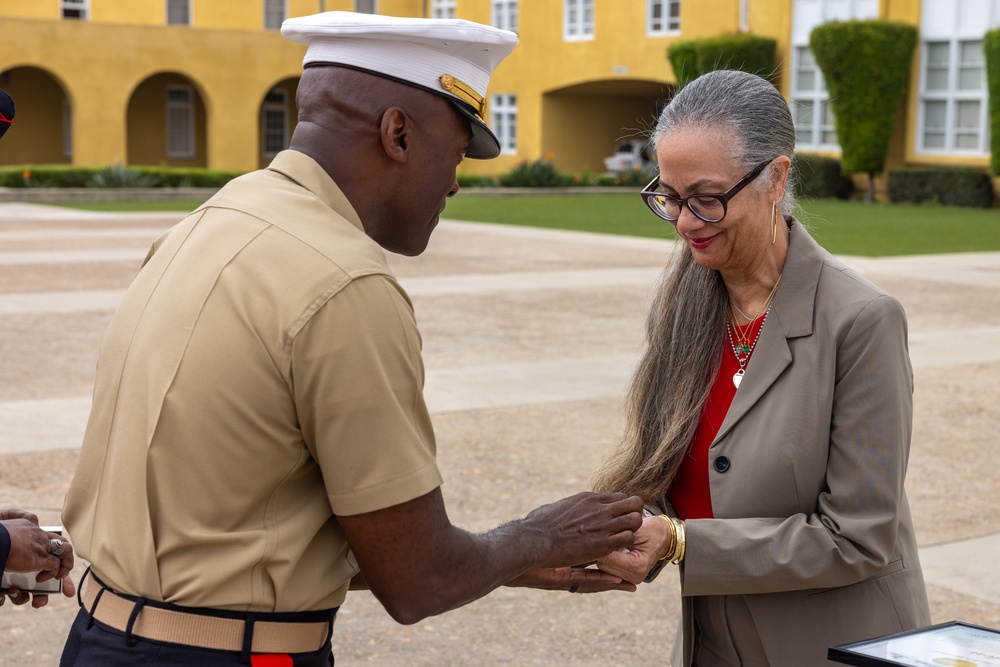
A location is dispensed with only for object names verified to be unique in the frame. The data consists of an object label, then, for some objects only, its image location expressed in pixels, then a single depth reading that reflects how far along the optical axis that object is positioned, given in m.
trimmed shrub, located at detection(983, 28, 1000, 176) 30.62
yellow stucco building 33.94
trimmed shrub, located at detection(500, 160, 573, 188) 35.34
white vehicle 39.61
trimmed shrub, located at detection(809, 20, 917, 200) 32.78
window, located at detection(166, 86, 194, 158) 44.38
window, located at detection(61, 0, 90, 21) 42.62
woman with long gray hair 2.36
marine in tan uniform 1.75
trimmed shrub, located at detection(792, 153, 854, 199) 34.41
